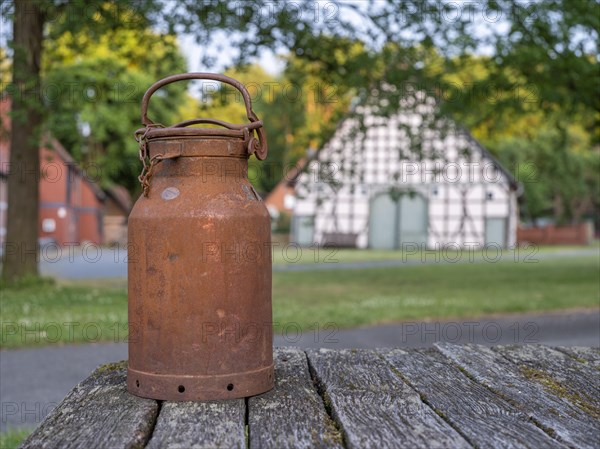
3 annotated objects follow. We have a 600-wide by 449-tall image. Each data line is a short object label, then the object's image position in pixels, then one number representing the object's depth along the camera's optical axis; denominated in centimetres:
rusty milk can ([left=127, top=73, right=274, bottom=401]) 215
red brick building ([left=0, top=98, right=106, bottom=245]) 3106
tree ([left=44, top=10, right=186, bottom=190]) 1148
